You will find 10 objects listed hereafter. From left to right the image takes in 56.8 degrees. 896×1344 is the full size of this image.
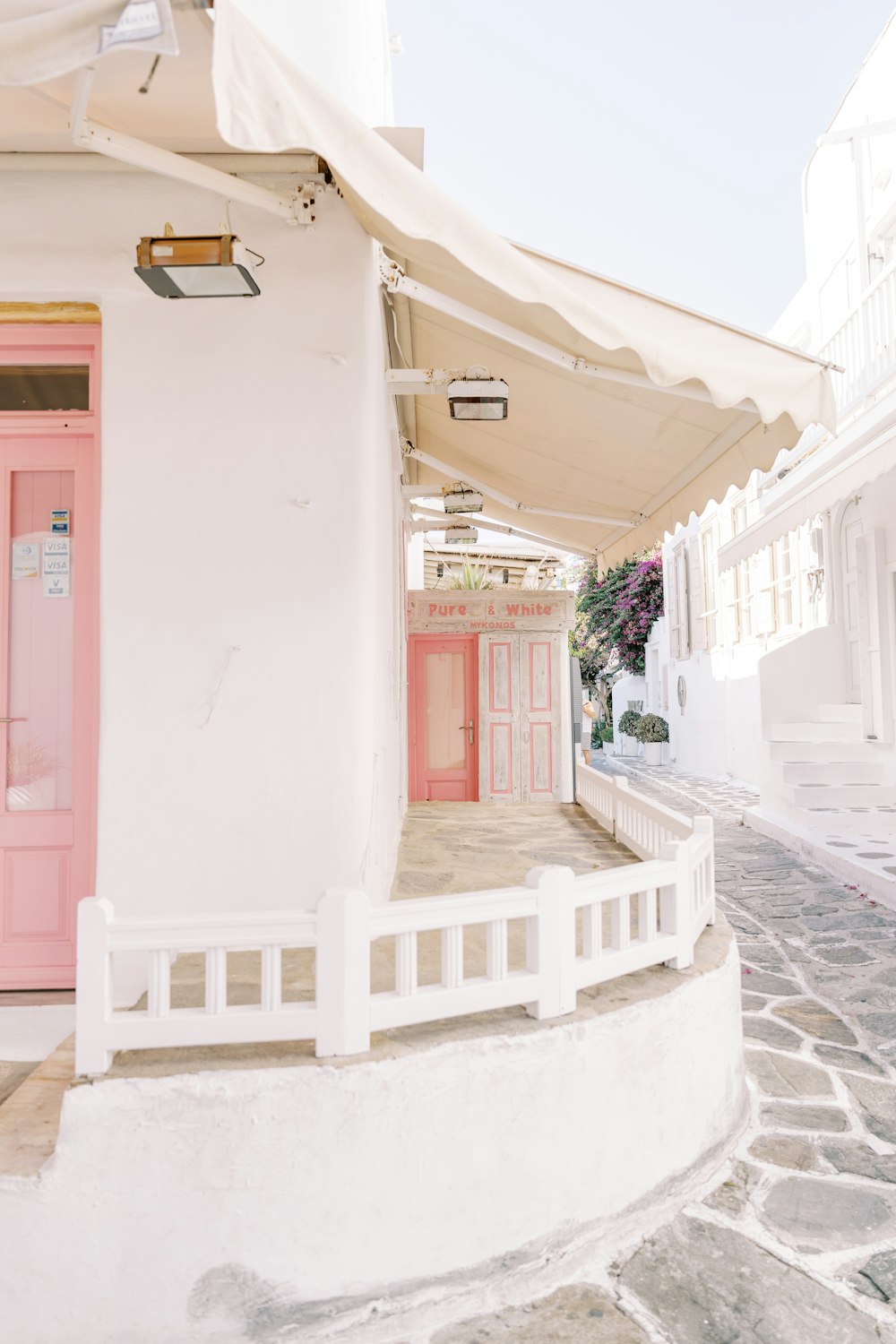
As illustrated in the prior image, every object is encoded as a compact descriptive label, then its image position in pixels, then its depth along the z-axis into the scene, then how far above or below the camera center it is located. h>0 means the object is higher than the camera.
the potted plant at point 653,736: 22.98 -0.86
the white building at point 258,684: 2.27 +0.13
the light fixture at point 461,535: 9.93 +2.08
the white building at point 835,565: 9.27 +2.08
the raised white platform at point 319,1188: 2.22 -1.36
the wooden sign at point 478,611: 11.23 +1.31
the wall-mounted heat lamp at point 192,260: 3.02 +1.65
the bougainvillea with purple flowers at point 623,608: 25.86 +3.17
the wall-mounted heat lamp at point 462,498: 7.70 +1.96
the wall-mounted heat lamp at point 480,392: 4.46 +1.71
